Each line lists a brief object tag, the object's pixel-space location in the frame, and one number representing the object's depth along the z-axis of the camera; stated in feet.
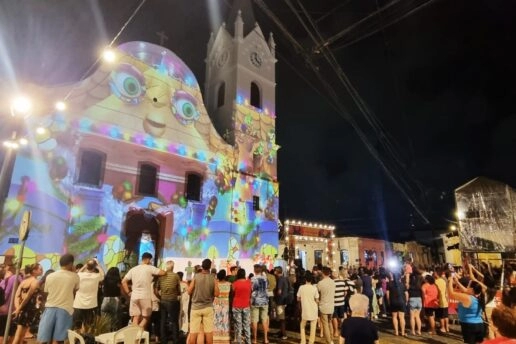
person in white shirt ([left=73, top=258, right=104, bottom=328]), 22.57
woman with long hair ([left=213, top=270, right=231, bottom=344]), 24.40
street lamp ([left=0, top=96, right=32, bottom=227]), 23.90
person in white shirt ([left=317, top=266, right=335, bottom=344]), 25.31
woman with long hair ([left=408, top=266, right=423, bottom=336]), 31.65
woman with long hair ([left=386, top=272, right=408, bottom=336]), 30.99
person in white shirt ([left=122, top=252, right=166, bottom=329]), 22.72
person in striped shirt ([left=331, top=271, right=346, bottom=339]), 29.01
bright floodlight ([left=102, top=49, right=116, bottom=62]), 27.13
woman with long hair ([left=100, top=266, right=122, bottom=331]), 25.04
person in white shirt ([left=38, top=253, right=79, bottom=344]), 17.22
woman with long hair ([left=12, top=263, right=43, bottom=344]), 20.76
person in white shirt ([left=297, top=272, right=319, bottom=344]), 24.52
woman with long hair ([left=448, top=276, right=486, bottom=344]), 20.00
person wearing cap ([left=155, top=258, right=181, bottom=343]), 24.04
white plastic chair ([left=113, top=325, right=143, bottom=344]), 15.61
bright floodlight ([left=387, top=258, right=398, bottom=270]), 111.86
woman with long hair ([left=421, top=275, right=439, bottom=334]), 31.89
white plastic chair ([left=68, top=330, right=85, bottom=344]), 16.13
